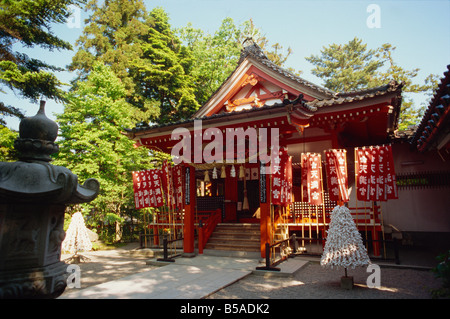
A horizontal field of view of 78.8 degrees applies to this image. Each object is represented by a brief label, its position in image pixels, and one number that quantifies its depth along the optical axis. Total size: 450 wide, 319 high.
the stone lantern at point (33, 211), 3.34
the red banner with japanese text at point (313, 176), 9.88
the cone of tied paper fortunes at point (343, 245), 6.16
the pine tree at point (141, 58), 20.73
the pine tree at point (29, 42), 11.97
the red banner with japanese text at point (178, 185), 11.64
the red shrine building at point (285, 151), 9.33
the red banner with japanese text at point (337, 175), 9.59
